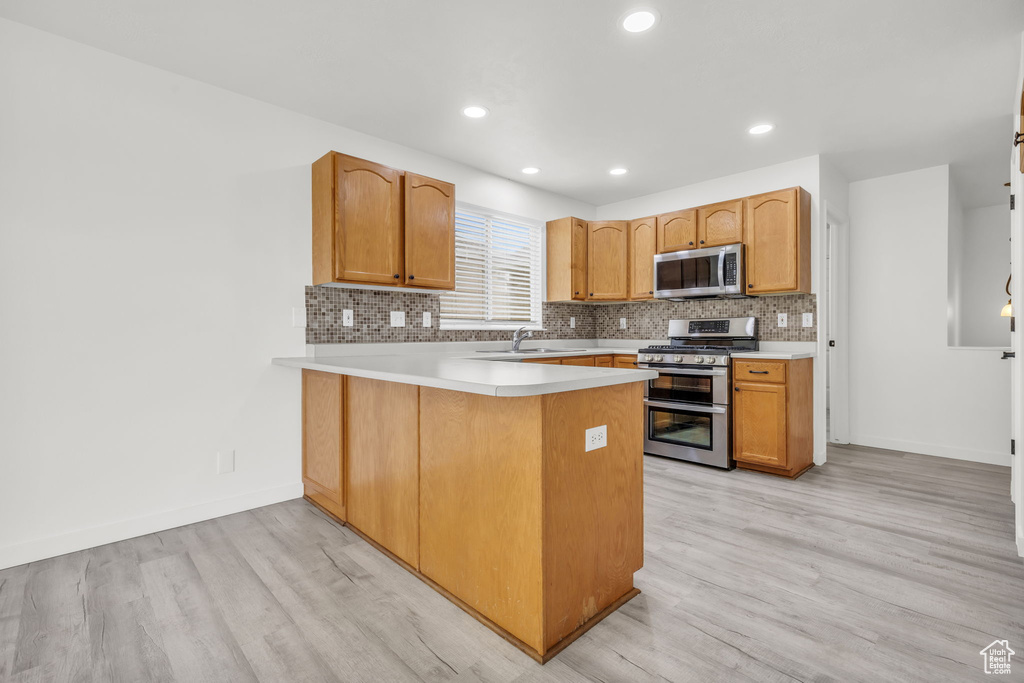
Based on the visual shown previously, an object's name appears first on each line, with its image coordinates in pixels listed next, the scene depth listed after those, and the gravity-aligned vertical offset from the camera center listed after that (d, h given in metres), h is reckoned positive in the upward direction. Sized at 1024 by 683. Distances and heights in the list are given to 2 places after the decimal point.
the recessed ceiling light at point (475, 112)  3.03 +1.47
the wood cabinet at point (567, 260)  4.74 +0.80
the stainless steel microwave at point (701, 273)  3.97 +0.58
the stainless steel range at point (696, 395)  3.74 -0.46
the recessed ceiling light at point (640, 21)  2.12 +1.44
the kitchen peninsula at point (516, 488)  1.53 -0.55
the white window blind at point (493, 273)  4.17 +0.63
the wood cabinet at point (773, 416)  3.48 -0.58
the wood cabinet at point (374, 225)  2.94 +0.76
